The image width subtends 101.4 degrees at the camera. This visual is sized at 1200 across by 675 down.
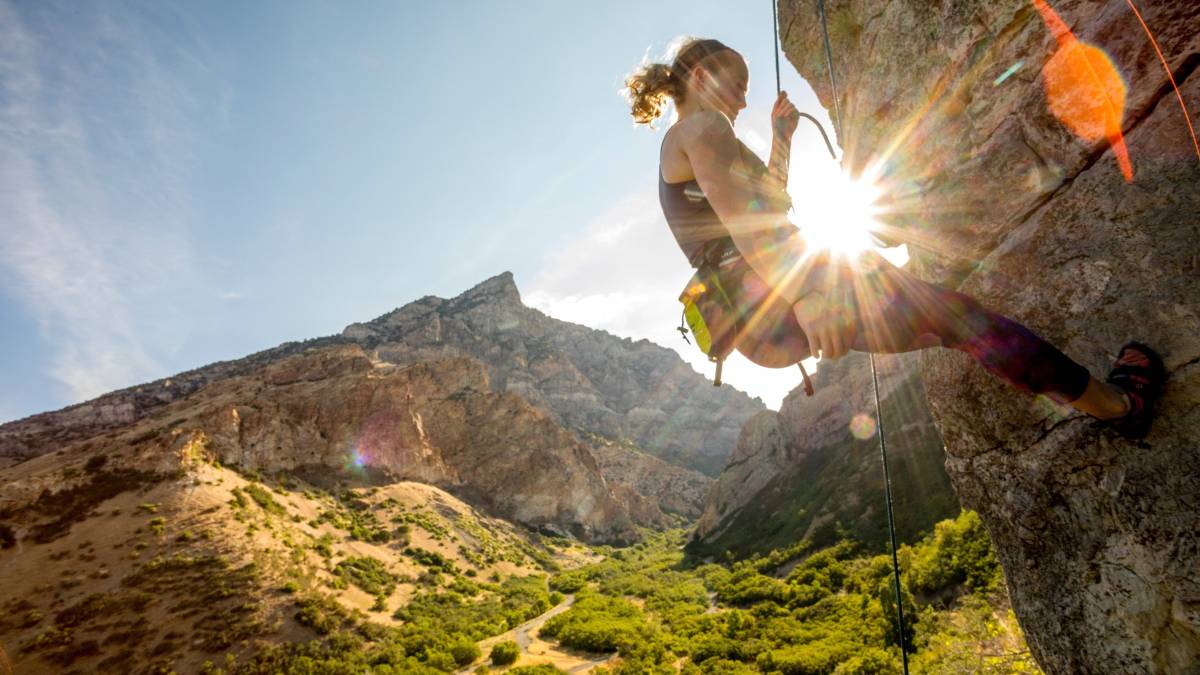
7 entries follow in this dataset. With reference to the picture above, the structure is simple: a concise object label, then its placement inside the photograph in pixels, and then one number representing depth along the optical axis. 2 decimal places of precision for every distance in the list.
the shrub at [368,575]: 32.31
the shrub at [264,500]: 36.56
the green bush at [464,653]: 22.53
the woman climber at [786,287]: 2.19
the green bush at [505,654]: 22.20
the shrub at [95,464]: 35.72
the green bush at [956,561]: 16.81
